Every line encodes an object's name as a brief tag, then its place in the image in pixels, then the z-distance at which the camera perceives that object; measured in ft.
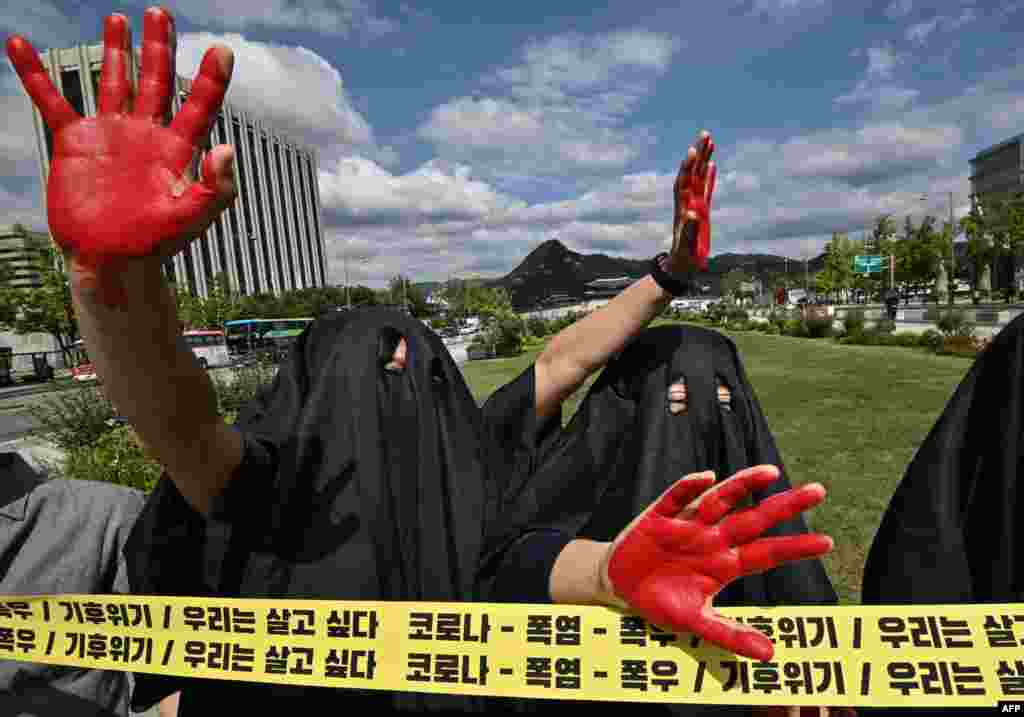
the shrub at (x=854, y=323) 74.13
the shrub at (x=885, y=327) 71.62
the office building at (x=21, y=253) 111.14
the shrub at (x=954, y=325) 57.11
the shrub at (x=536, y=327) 142.72
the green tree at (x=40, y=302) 103.21
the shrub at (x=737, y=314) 133.86
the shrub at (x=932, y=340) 55.98
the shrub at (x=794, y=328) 89.40
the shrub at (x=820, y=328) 85.15
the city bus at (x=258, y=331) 155.53
